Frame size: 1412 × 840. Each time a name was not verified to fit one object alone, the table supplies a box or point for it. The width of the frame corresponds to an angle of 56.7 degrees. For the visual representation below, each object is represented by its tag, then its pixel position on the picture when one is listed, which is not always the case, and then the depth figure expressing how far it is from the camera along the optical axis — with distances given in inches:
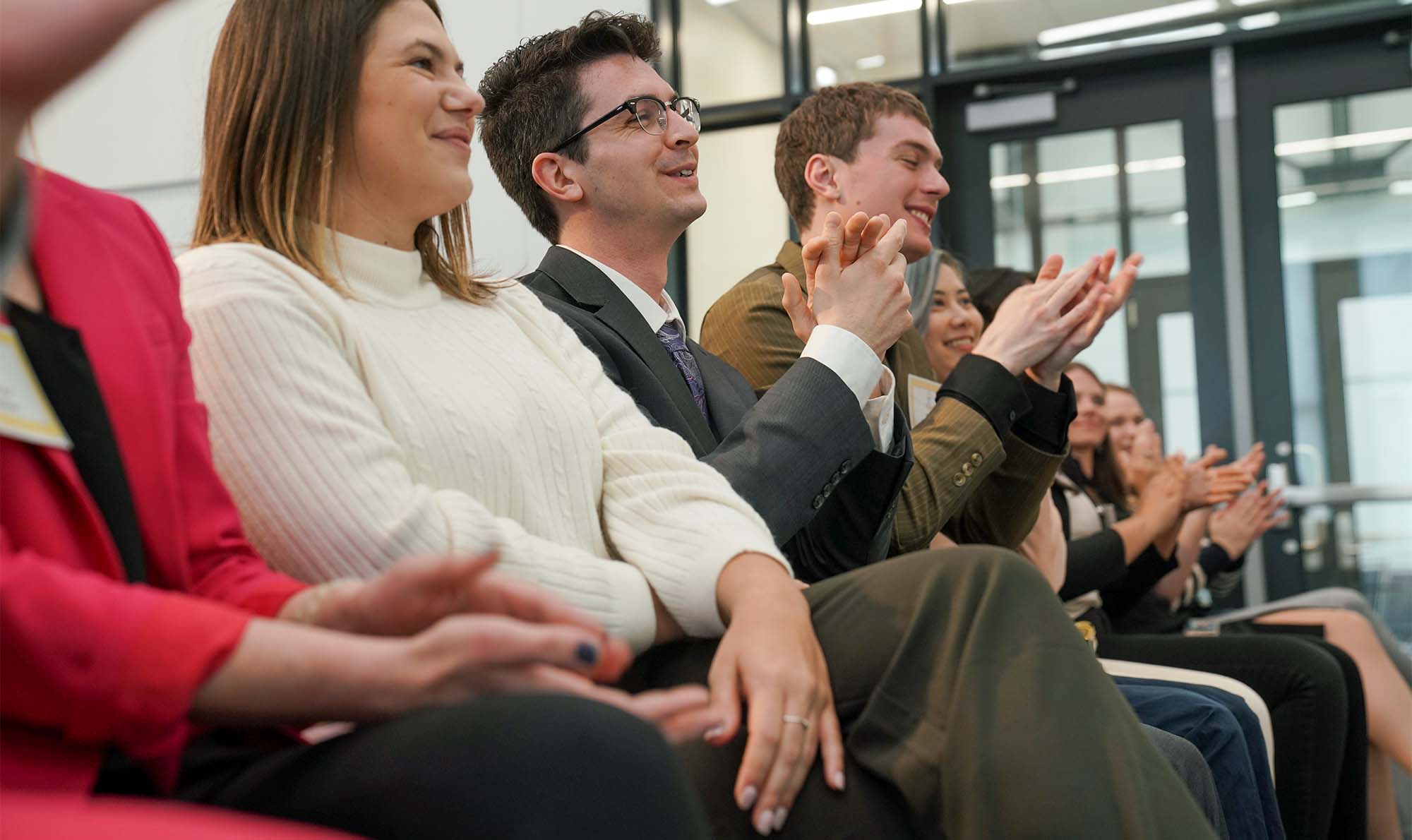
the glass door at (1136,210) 188.9
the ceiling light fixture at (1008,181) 201.3
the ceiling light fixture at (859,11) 204.8
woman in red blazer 28.2
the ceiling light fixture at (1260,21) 186.5
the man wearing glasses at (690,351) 59.6
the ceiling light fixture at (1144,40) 189.6
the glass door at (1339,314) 180.1
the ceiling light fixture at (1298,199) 185.8
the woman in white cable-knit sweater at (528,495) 40.3
